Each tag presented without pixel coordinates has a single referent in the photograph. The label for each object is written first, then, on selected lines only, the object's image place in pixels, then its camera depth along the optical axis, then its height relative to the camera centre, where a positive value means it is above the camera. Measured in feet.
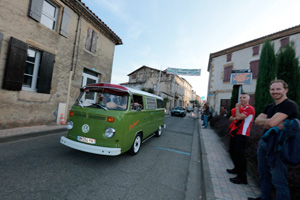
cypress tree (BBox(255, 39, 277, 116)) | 23.99 +8.01
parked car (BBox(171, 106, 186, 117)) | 61.98 -1.87
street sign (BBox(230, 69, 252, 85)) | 17.49 +5.02
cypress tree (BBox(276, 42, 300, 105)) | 21.04 +8.17
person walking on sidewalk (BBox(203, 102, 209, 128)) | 32.24 -0.56
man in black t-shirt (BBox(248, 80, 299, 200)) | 6.18 -1.75
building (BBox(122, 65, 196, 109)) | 101.55 +17.63
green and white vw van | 10.53 -1.77
